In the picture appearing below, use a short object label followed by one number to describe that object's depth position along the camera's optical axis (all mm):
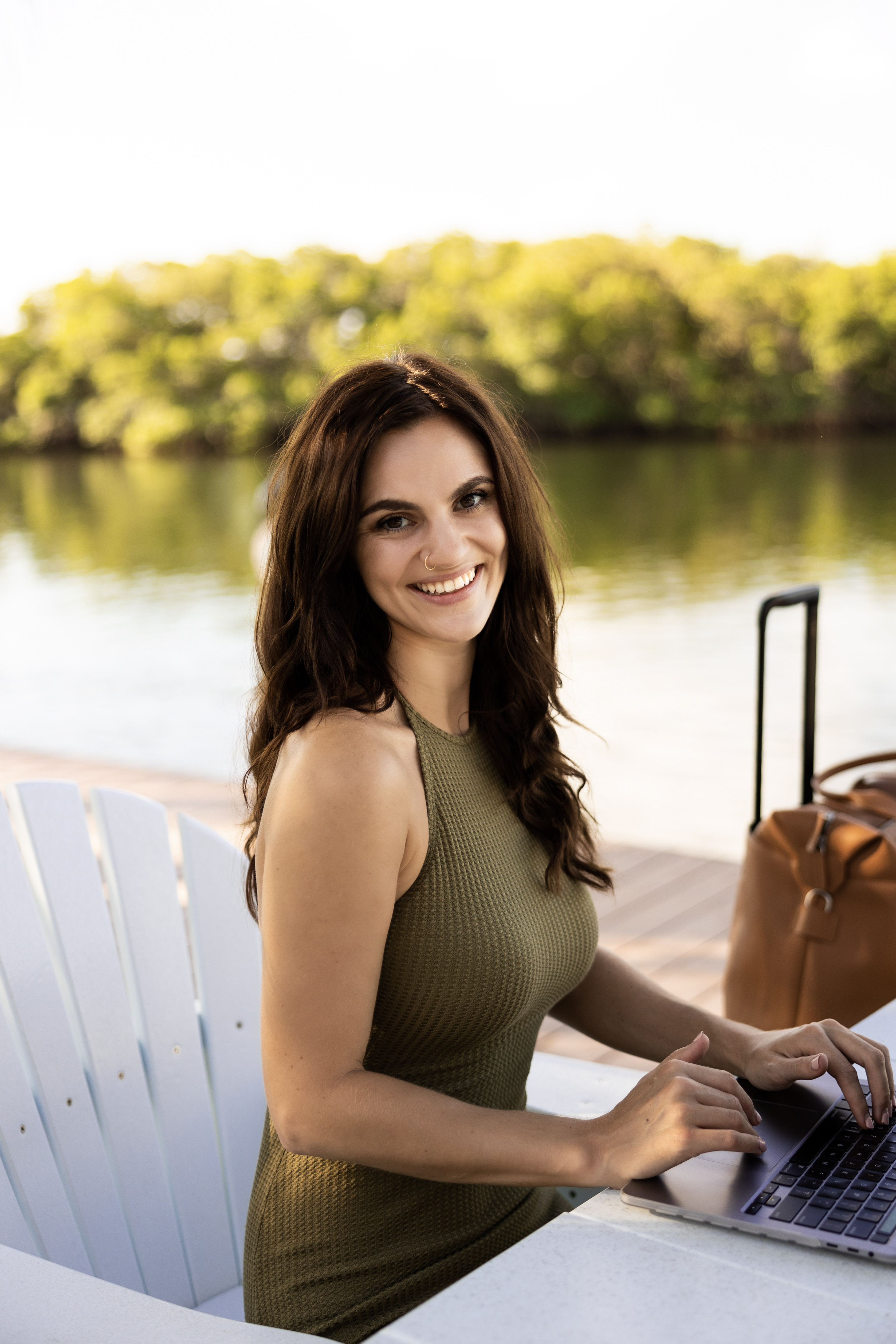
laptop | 841
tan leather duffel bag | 1823
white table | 746
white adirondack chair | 1352
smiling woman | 984
